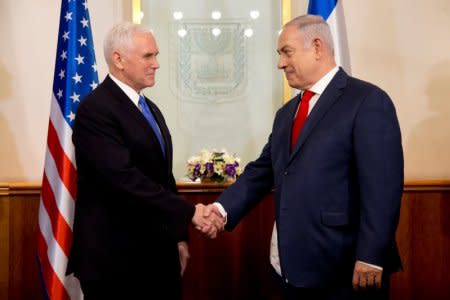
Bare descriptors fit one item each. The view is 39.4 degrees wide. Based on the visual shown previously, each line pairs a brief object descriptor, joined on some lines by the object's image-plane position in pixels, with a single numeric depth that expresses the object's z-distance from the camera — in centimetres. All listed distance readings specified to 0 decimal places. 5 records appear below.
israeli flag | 381
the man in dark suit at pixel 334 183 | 230
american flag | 343
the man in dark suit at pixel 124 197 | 262
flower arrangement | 391
